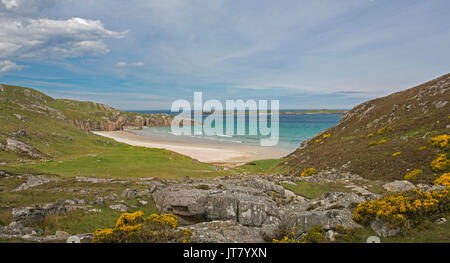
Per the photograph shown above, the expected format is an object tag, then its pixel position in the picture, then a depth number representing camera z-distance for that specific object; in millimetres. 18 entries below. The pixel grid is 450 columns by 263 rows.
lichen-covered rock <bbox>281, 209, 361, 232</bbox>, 12992
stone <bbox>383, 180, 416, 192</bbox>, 21500
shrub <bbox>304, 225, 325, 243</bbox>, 11938
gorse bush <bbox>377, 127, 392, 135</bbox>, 40309
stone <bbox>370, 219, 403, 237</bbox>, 11646
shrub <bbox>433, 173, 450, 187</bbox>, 20959
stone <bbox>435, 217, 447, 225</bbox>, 12018
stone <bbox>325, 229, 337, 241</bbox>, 12167
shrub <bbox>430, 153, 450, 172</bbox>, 24328
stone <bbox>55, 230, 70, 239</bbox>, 13153
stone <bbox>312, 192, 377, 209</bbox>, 15548
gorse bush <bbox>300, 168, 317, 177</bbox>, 37397
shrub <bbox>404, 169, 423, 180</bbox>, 25447
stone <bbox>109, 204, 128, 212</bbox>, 18645
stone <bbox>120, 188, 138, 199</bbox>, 22156
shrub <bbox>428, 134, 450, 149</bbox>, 27195
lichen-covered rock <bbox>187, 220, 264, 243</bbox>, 11672
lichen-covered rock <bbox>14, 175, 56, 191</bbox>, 23631
